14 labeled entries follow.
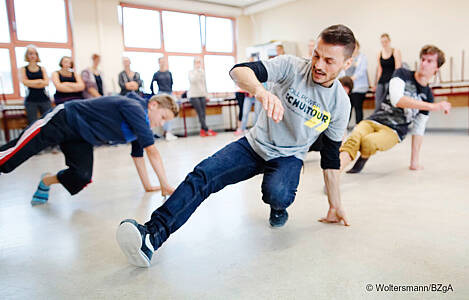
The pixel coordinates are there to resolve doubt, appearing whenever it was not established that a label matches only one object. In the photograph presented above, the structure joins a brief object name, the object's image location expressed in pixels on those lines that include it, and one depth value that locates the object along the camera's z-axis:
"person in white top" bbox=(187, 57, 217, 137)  7.10
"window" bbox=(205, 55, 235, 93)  9.16
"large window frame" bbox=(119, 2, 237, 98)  7.60
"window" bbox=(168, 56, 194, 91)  8.46
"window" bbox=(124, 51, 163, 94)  7.79
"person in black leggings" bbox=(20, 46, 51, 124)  4.83
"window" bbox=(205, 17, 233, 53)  9.05
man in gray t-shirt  1.33
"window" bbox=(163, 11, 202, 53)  8.28
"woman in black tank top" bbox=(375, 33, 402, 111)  5.28
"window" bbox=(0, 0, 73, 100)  6.41
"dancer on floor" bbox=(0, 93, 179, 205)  2.12
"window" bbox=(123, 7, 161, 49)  7.67
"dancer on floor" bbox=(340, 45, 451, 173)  2.56
